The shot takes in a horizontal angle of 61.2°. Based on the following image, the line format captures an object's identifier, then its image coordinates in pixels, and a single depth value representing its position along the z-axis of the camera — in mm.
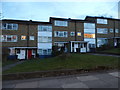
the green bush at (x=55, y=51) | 22912
